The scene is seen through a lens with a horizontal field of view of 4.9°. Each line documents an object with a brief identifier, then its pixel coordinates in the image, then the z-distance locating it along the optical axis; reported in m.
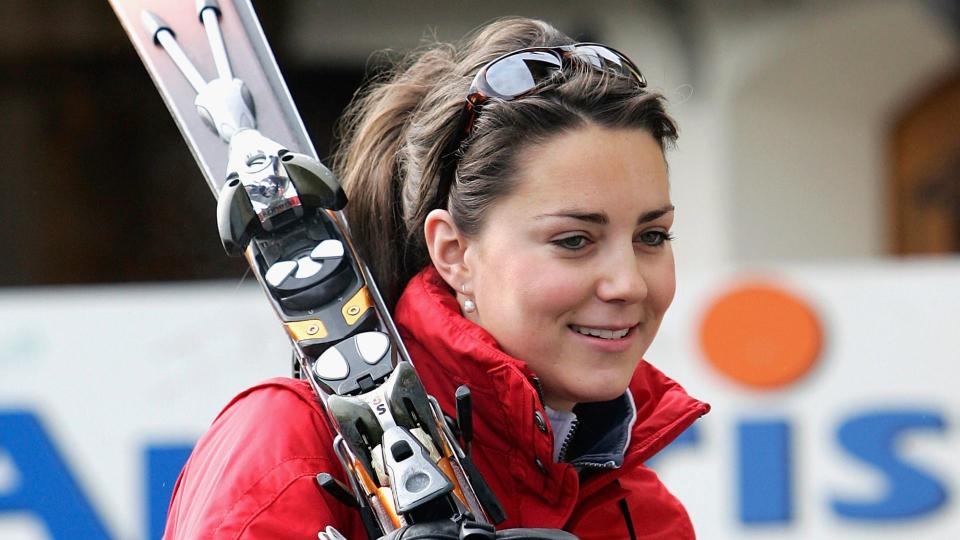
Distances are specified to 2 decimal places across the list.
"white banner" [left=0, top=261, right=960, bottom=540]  9.57
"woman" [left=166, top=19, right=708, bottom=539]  7.38
